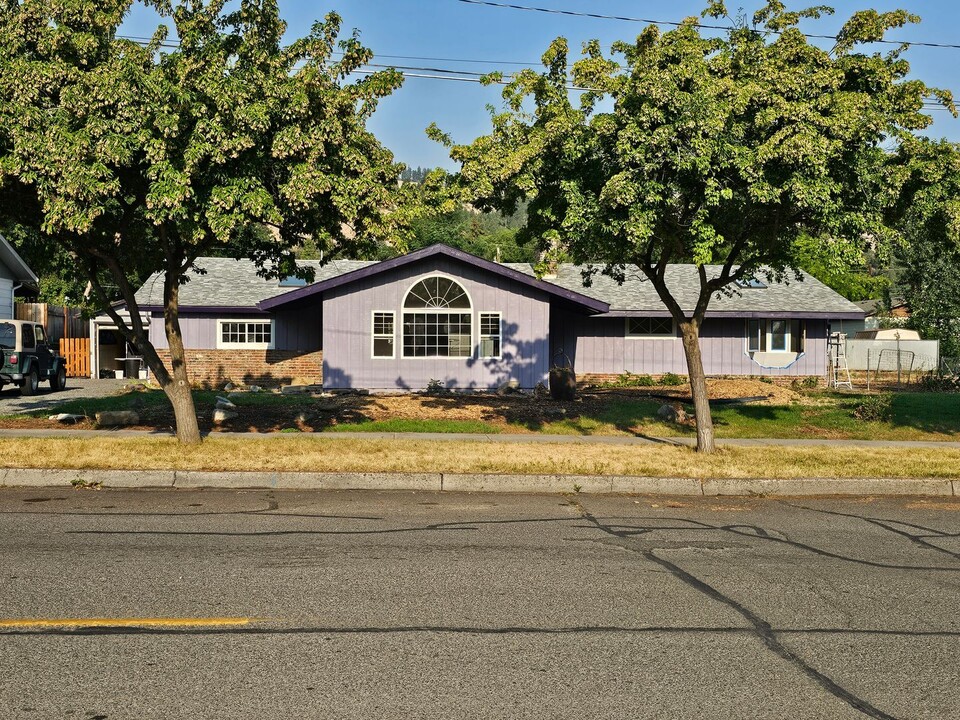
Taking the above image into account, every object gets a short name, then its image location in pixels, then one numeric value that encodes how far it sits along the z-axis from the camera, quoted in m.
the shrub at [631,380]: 30.09
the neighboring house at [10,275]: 32.60
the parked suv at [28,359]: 25.23
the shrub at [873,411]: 19.44
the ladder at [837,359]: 31.45
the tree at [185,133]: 11.35
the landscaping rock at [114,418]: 16.95
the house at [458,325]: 25.59
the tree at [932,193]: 12.84
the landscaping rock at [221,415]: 17.42
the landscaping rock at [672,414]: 19.36
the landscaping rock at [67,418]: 17.54
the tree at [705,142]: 12.05
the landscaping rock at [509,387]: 25.28
